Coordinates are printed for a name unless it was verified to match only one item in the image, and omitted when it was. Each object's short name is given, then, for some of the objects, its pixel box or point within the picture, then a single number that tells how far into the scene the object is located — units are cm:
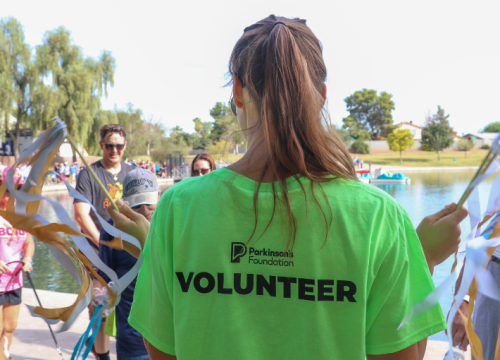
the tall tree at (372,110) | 8556
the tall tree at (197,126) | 9528
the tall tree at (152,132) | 5740
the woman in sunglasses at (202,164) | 455
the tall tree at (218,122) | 7488
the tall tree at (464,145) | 6800
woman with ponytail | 96
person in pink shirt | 365
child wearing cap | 255
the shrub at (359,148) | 6875
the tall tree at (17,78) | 2620
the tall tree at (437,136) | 6694
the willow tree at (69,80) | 2714
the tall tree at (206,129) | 8939
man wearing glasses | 393
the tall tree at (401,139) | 6388
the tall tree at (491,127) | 8250
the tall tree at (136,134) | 5172
